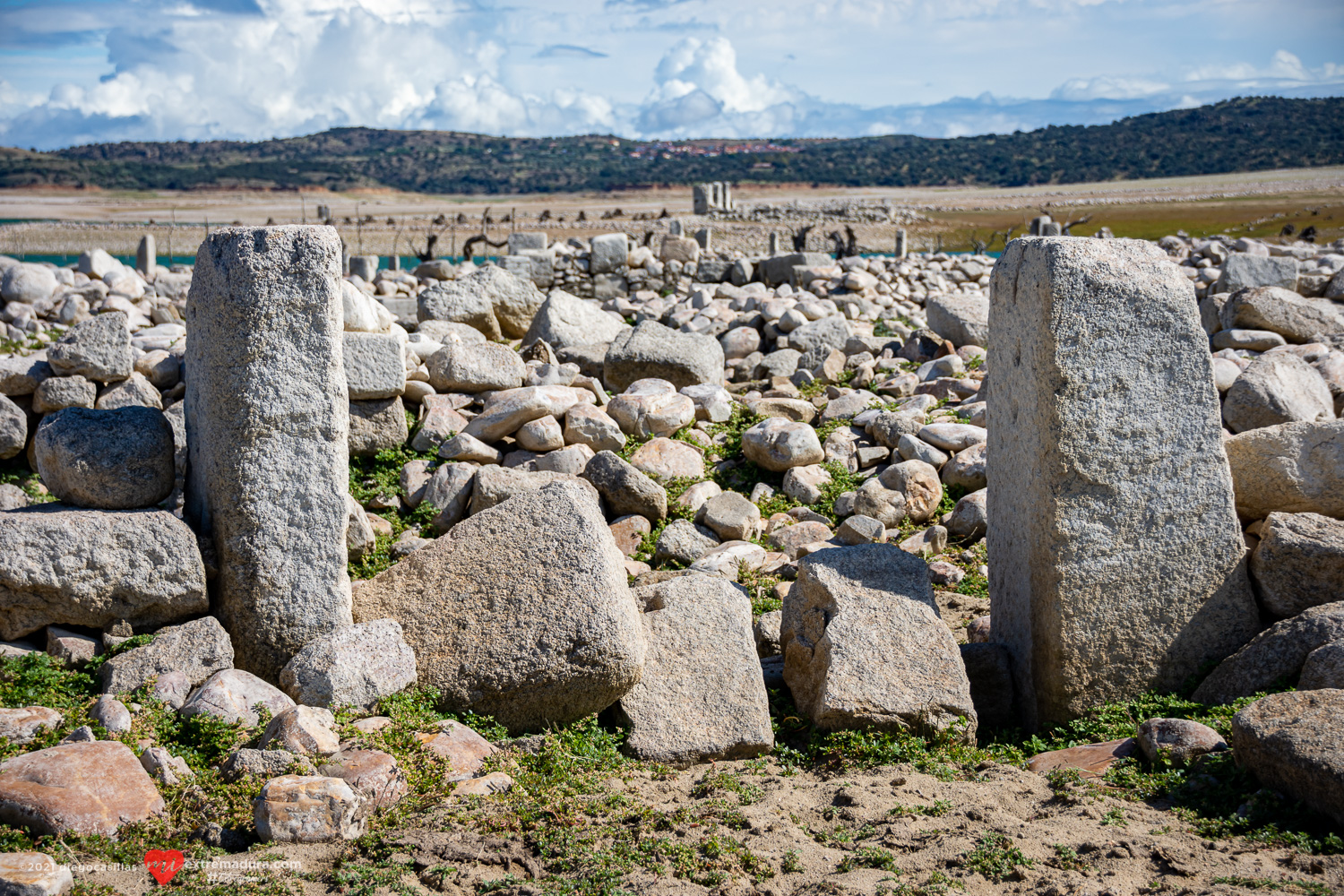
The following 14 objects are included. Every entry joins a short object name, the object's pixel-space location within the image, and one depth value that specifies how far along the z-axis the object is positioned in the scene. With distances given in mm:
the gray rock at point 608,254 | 16797
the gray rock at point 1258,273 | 11820
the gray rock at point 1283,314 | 9891
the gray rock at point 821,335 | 11852
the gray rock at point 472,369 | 8695
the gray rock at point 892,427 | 8336
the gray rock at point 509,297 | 11539
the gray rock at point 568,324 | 10688
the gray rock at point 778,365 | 11203
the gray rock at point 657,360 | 9820
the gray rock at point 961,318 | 11664
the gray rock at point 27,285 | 13469
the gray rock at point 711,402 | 9086
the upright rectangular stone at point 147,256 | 17516
